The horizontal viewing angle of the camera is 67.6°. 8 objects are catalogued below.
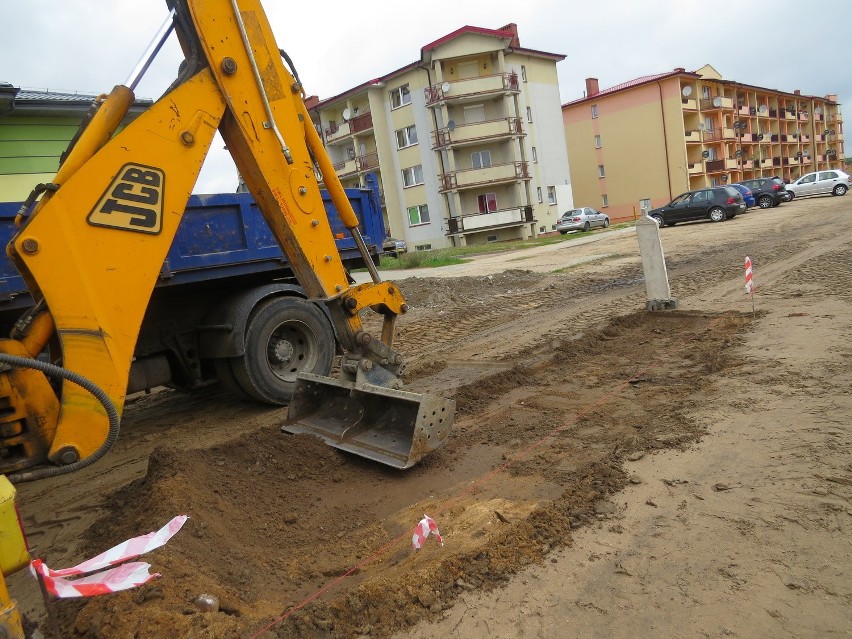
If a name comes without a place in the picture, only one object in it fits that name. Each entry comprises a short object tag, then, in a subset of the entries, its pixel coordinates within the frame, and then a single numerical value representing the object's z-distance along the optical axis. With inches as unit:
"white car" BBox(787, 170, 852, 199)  1371.8
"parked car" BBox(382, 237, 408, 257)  1388.3
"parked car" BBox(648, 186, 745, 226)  1112.2
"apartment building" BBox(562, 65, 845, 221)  1867.6
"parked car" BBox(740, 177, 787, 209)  1307.8
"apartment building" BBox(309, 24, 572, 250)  1518.2
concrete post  362.0
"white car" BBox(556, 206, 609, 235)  1448.1
